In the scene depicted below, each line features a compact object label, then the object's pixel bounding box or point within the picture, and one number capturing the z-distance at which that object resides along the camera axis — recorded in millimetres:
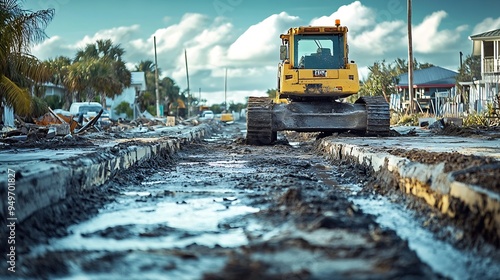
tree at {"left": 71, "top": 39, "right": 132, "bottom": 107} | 55500
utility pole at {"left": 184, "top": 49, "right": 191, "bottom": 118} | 89812
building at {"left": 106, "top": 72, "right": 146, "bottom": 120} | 73625
